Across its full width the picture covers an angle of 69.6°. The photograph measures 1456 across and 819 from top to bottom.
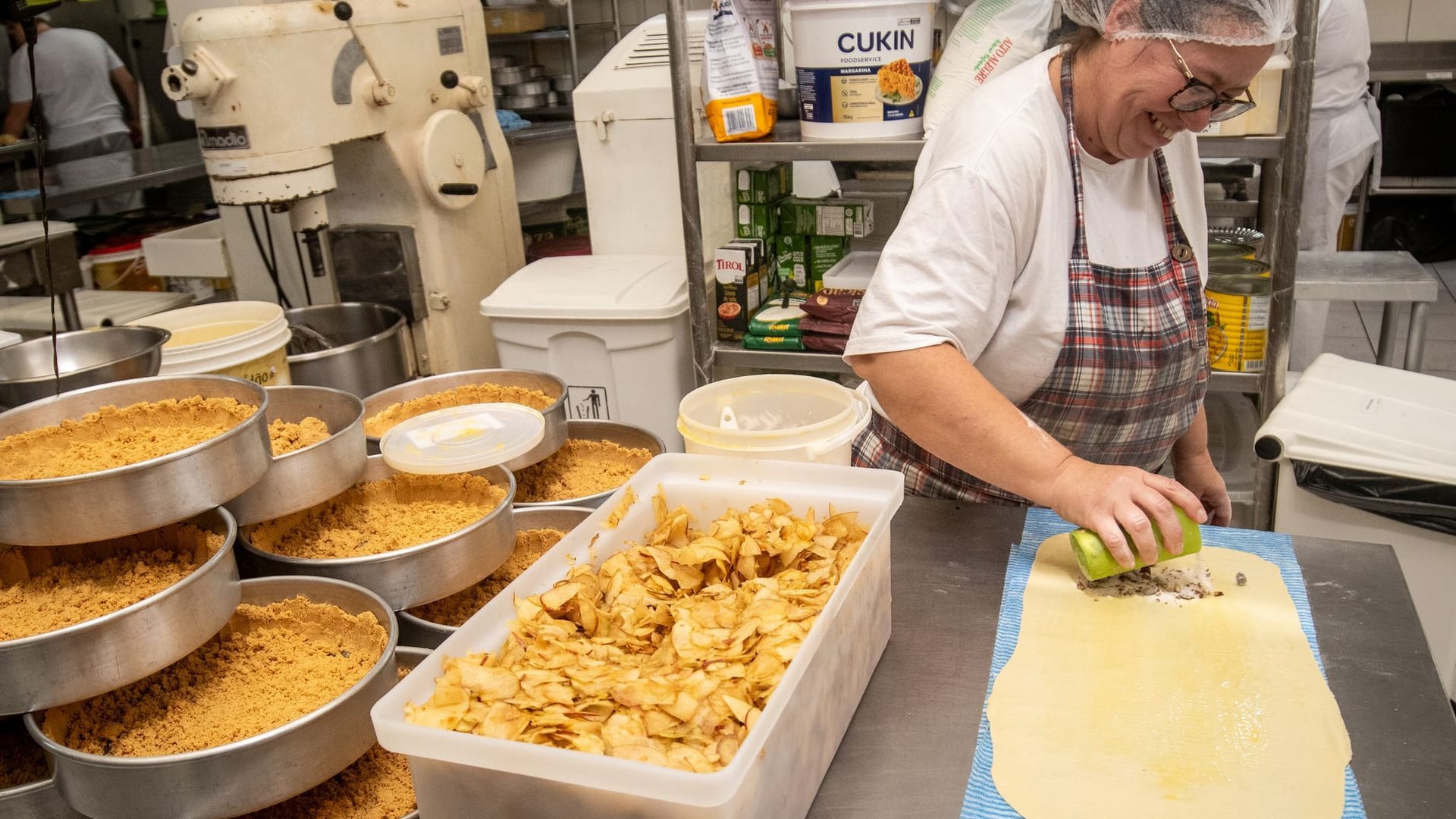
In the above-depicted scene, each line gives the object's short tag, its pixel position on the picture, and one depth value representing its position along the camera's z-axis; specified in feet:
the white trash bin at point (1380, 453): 6.48
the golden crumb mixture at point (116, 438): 3.69
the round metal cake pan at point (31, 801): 3.78
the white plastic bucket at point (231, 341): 5.67
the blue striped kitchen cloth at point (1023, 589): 2.89
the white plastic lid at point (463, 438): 4.54
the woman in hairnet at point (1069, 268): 3.97
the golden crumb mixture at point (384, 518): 4.42
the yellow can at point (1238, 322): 7.22
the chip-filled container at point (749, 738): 2.33
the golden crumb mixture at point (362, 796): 3.80
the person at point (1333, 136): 10.97
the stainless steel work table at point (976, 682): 2.96
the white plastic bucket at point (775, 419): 3.85
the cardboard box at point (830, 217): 8.53
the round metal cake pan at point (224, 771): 3.32
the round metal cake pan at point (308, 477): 4.15
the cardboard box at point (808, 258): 8.86
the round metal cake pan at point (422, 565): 4.15
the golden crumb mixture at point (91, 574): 3.54
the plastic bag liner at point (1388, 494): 6.32
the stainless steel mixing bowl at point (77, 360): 4.87
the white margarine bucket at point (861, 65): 7.01
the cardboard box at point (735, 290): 8.41
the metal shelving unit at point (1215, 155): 6.61
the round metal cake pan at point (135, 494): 3.42
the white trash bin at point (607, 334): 8.45
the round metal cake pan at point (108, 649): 3.32
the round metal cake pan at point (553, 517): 5.06
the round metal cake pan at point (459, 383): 5.88
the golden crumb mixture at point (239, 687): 3.58
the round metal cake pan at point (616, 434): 6.05
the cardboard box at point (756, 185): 8.68
